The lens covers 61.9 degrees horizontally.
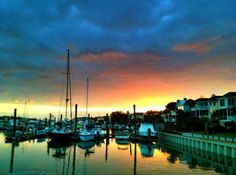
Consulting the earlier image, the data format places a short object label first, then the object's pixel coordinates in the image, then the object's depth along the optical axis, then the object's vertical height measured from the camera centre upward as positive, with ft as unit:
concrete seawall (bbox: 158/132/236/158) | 102.82 -21.85
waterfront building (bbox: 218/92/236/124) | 177.68 +2.76
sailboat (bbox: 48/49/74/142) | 174.26 -22.37
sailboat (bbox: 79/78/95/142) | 179.51 -23.88
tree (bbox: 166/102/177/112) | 302.46 +5.91
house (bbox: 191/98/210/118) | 236.70 +3.54
